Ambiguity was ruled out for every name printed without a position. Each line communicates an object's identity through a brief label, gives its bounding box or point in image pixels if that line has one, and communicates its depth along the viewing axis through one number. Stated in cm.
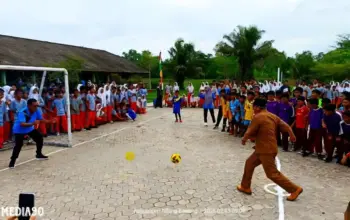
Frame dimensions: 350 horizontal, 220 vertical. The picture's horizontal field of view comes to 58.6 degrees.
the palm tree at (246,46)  2917
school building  1799
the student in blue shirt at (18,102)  902
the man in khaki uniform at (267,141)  519
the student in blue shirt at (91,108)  1245
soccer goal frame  863
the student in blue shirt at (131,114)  1518
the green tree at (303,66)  3962
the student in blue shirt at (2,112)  895
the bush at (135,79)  3090
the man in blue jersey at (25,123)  716
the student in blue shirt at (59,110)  1101
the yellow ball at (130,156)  799
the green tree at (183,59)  3631
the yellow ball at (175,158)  723
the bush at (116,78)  2856
